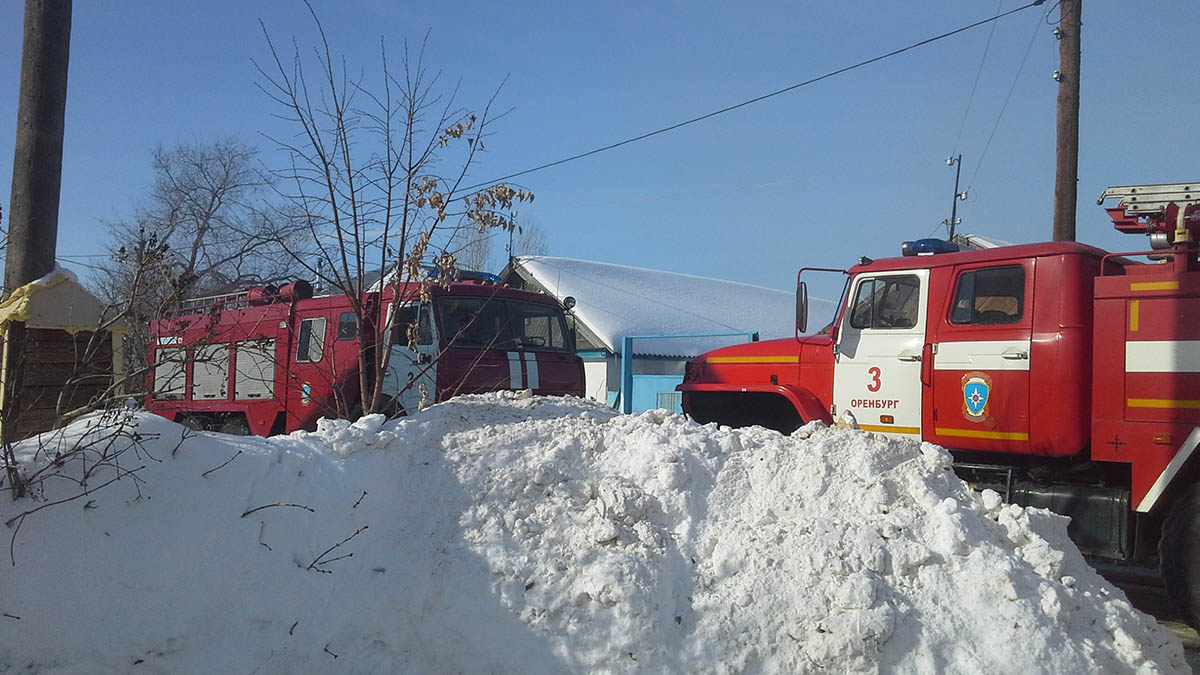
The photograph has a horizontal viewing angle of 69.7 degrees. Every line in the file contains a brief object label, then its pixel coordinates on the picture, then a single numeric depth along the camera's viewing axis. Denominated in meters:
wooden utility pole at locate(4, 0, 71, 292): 5.55
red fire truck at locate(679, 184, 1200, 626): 5.79
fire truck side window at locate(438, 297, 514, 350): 9.79
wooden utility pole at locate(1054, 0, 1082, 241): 11.23
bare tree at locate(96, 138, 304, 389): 4.56
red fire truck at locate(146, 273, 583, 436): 9.68
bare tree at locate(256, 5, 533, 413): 6.29
